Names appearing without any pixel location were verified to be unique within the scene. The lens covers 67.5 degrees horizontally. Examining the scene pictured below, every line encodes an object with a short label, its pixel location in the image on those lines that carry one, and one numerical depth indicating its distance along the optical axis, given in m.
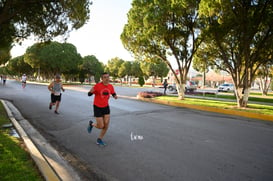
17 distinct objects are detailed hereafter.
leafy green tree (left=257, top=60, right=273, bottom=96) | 25.10
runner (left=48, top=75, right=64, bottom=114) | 9.32
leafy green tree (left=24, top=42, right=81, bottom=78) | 46.78
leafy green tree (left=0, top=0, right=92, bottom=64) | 8.55
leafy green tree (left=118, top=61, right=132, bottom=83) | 76.38
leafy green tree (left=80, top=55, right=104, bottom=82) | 64.62
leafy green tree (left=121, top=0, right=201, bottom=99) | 13.80
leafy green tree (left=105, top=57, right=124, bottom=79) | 83.19
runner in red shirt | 4.92
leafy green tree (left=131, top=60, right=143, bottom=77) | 77.01
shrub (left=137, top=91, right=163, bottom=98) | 17.33
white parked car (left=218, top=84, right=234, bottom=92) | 35.53
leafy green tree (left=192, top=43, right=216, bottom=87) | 17.25
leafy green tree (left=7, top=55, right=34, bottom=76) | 71.09
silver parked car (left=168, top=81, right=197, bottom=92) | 27.98
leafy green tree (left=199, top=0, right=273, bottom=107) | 11.09
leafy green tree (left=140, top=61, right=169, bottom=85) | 68.62
